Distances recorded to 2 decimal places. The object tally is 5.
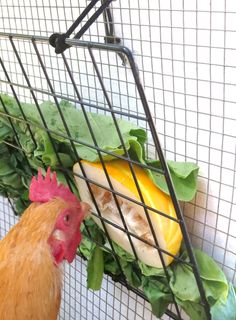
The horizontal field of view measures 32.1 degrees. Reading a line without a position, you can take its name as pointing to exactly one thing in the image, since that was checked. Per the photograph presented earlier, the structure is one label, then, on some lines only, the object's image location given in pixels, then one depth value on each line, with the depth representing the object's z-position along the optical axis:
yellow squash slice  0.59
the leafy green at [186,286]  0.60
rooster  0.61
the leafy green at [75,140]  0.60
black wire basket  0.52
